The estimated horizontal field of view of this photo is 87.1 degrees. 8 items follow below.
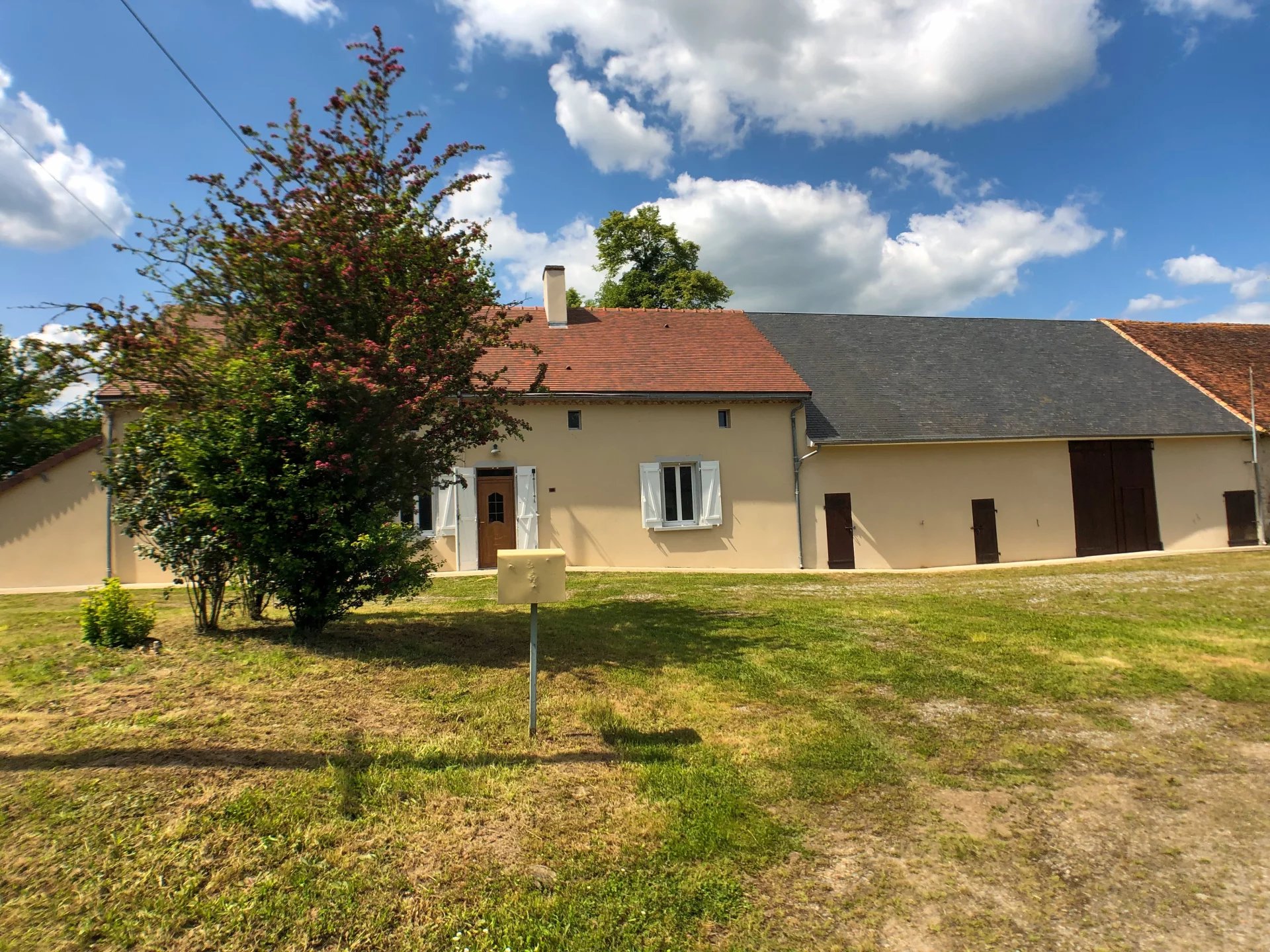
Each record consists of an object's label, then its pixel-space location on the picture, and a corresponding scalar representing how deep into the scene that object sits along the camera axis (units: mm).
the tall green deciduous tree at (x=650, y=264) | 25719
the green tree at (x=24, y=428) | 16031
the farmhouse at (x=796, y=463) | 13531
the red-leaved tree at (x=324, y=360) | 5137
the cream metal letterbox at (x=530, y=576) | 3809
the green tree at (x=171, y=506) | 5160
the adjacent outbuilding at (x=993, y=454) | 14914
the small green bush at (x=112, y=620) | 5102
